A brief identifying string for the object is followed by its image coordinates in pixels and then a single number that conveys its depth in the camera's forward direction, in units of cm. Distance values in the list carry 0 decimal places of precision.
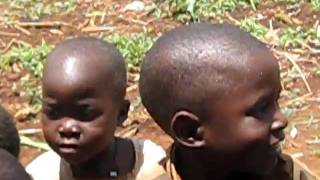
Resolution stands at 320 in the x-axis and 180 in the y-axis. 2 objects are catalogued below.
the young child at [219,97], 226
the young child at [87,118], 284
